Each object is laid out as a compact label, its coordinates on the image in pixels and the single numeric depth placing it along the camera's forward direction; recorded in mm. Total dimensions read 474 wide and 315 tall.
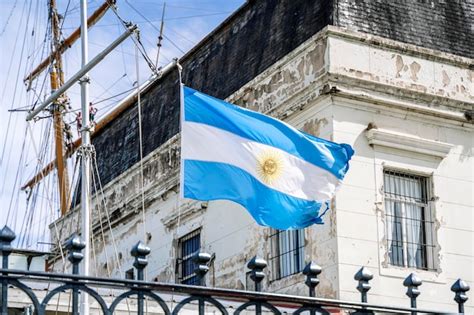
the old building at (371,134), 20859
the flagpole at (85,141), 19488
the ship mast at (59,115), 34209
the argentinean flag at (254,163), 11828
